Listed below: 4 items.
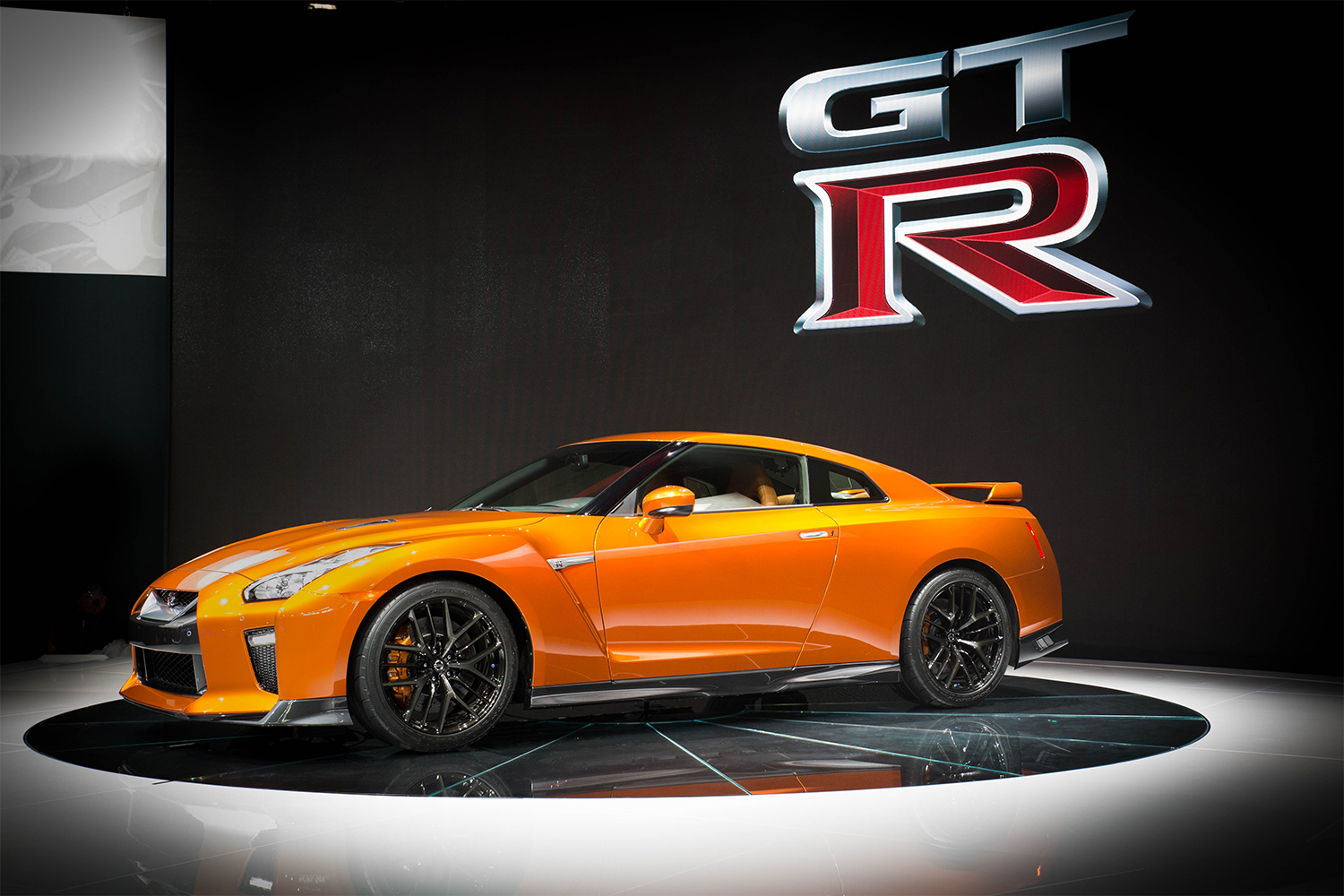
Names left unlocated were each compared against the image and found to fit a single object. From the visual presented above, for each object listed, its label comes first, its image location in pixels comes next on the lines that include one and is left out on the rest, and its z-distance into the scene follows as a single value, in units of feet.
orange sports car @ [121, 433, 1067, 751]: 13.64
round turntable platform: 13.04
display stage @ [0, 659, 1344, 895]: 9.78
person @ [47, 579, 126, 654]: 25.26
